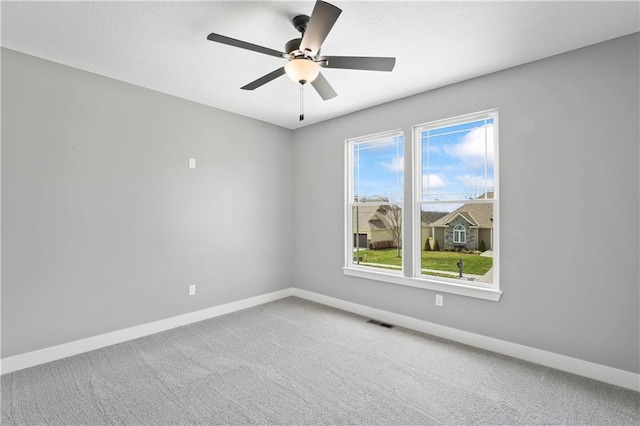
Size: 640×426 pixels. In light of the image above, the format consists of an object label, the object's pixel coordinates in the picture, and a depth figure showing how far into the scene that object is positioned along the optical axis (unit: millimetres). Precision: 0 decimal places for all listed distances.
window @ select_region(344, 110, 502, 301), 3154
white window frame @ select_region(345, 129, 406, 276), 4254
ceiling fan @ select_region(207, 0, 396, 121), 1950
